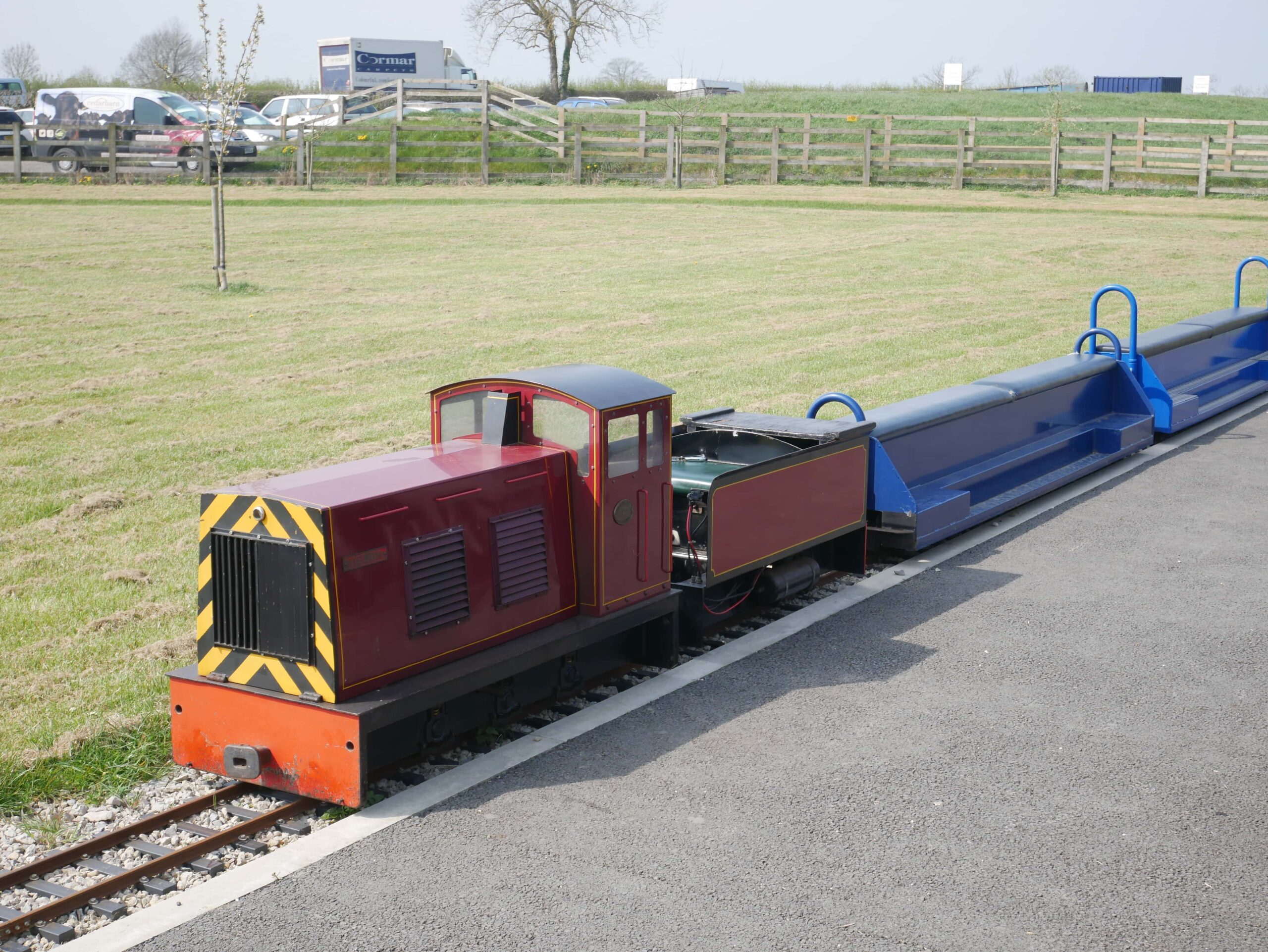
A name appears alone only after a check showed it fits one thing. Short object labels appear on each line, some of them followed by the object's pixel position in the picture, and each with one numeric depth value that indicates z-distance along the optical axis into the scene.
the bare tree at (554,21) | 66.88
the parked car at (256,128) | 40.72
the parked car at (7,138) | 36.73
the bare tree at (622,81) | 82.75
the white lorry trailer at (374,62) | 60.88
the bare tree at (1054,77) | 93.19
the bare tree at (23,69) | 91.90
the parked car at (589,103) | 60.25
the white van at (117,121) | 37.16
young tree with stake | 19.53
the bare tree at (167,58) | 86.06
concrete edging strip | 5.02
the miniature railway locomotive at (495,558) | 5.93
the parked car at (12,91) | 55.78
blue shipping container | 90.69
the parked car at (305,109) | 46.41
